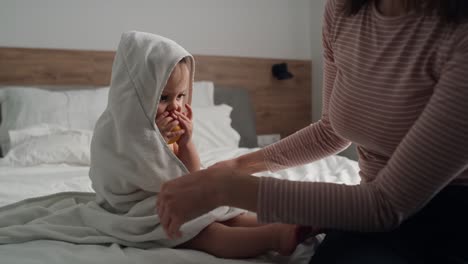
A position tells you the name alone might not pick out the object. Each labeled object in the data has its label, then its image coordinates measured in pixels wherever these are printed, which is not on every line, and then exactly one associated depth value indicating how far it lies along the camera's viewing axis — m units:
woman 0.56
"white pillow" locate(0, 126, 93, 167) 1.60
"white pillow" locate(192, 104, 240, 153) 2.10
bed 0.76
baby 0.77
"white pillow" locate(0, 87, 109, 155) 1.80
